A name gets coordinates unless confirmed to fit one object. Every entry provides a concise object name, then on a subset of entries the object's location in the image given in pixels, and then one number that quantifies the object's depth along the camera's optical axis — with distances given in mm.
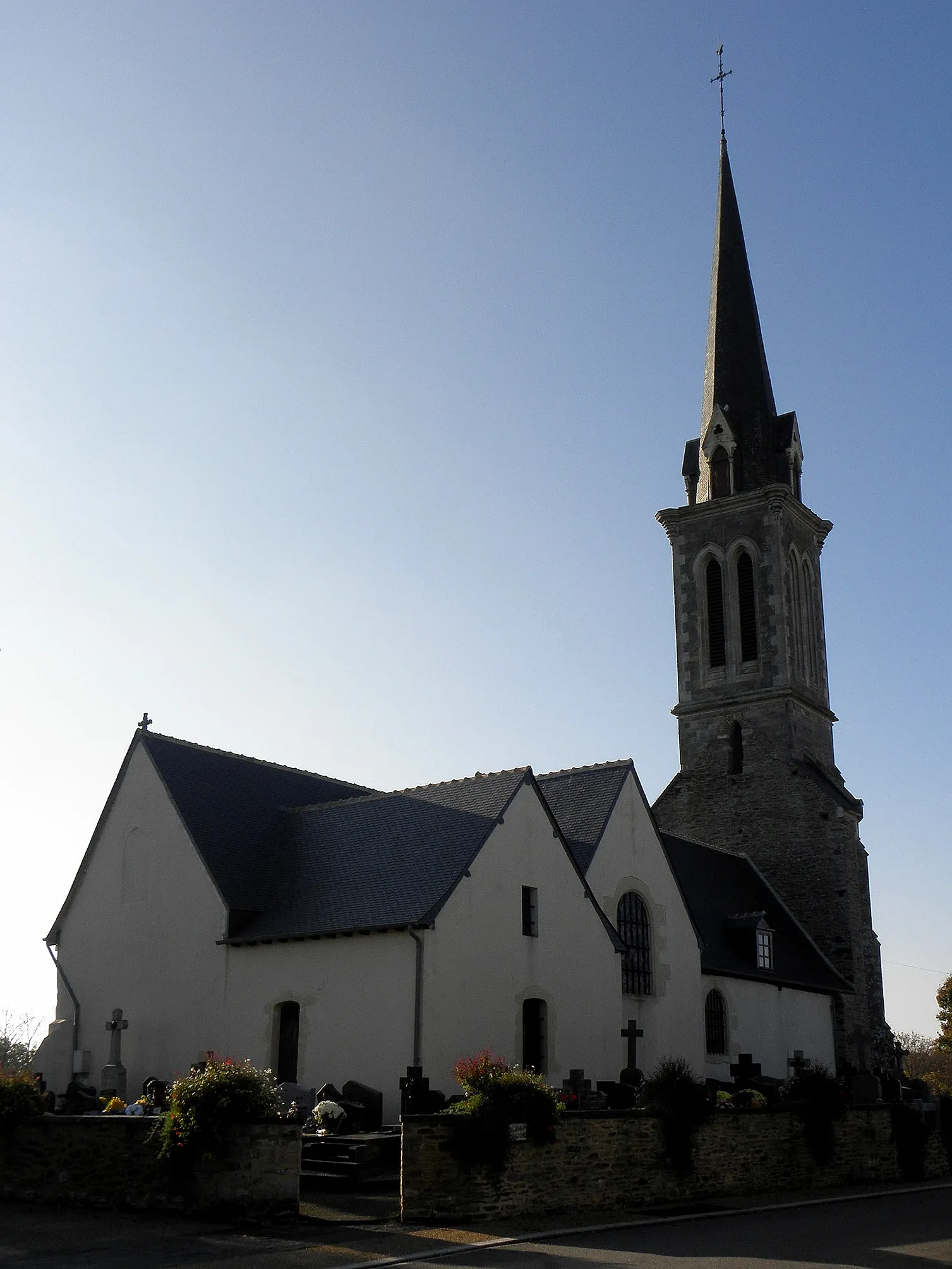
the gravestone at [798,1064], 22353
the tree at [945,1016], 55594
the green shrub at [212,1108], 15055
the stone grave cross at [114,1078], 23672
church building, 23078
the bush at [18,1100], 17516
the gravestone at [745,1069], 28438
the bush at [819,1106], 20922
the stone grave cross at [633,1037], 25625
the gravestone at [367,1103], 21109
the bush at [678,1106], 17750
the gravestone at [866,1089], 23750
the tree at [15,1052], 50556
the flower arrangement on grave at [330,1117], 19781
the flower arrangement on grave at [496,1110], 15211
